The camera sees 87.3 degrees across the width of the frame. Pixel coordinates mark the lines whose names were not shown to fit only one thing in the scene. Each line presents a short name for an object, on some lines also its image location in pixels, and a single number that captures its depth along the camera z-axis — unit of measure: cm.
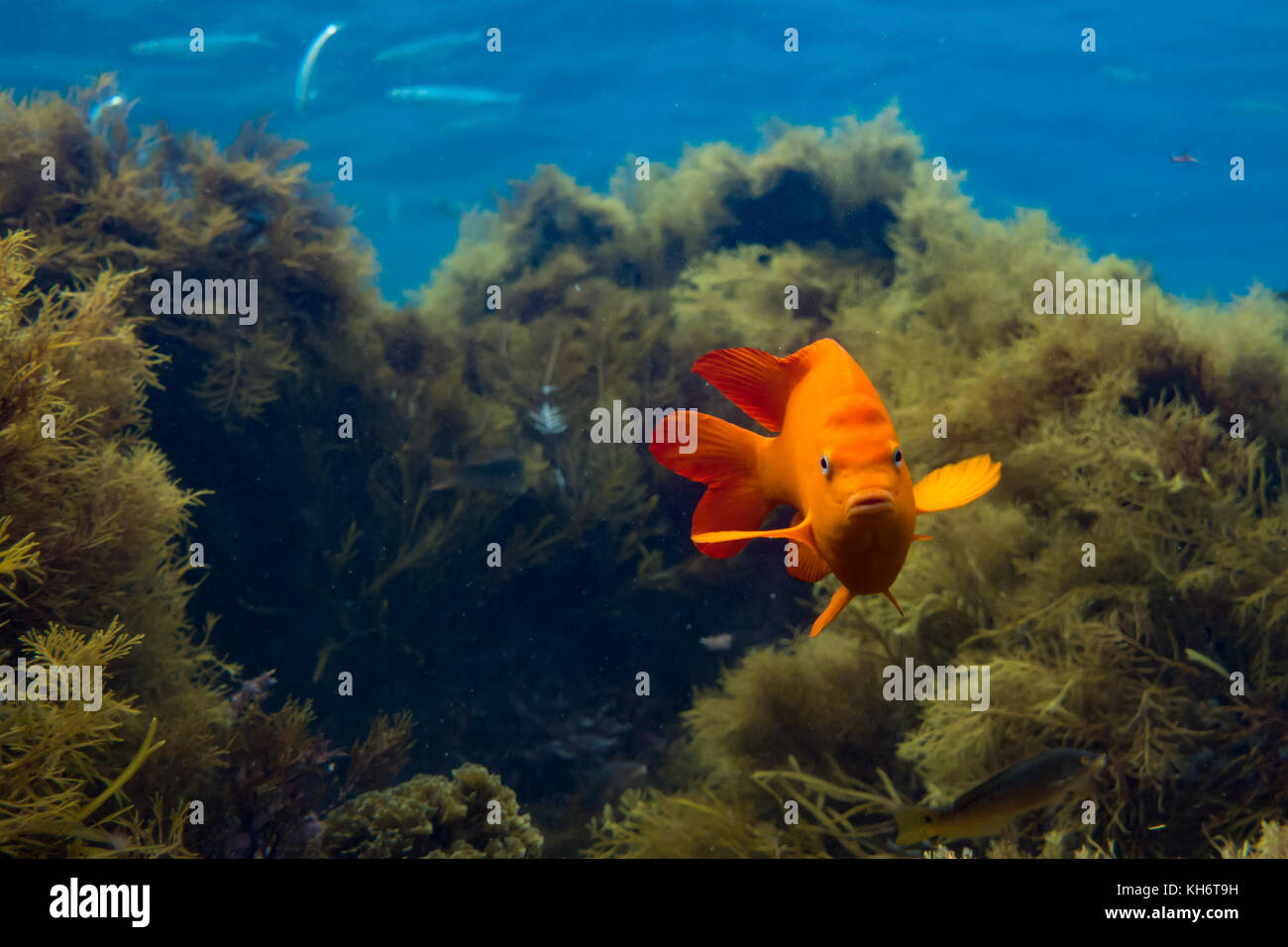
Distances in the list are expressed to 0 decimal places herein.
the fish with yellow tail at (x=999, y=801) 241
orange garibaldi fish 149
